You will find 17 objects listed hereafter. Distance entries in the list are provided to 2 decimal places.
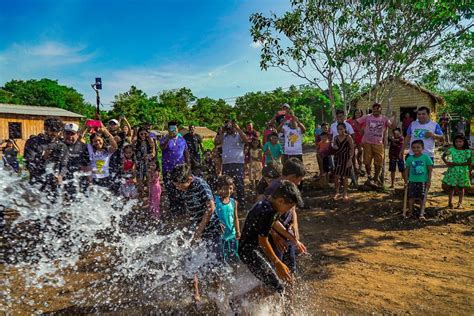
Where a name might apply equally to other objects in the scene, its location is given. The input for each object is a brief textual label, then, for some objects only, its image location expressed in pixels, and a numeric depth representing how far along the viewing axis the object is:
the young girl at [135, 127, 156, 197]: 8.14
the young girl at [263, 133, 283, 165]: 8.79
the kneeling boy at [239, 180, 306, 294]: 2.96
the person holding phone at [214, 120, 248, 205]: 7.90
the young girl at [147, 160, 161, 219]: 6.96
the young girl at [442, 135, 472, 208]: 7.24
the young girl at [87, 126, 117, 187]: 6.59
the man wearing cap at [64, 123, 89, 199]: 6.25
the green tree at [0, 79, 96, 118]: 51.99
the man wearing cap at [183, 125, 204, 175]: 10.63
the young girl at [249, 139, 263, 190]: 10.54
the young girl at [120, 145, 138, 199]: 7.21
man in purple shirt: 7.36
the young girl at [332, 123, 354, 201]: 7.87
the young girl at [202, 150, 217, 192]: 10.66
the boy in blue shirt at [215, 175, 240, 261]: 3.90
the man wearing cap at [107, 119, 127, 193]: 6.97
